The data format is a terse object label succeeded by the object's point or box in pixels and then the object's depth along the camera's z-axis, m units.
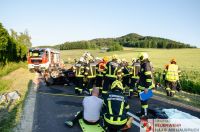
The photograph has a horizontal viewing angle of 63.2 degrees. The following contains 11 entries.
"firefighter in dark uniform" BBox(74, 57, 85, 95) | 8.45
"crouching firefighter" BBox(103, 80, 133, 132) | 4.09
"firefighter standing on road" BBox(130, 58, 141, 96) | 7.97
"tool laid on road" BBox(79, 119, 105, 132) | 4.56
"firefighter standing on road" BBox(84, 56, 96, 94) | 8.09
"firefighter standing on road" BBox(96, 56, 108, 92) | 8.39
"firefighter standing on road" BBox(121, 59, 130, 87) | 8.70
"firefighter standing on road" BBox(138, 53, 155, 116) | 5.38
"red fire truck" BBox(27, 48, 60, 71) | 18.29
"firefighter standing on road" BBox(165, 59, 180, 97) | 8.52
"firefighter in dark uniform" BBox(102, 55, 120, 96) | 6.48
